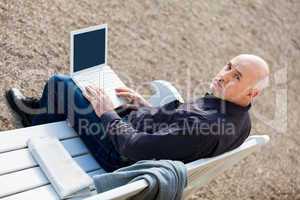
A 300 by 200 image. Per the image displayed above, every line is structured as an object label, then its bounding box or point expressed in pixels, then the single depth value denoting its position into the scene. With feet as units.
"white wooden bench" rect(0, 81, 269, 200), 7.68
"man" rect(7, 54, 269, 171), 8.22
